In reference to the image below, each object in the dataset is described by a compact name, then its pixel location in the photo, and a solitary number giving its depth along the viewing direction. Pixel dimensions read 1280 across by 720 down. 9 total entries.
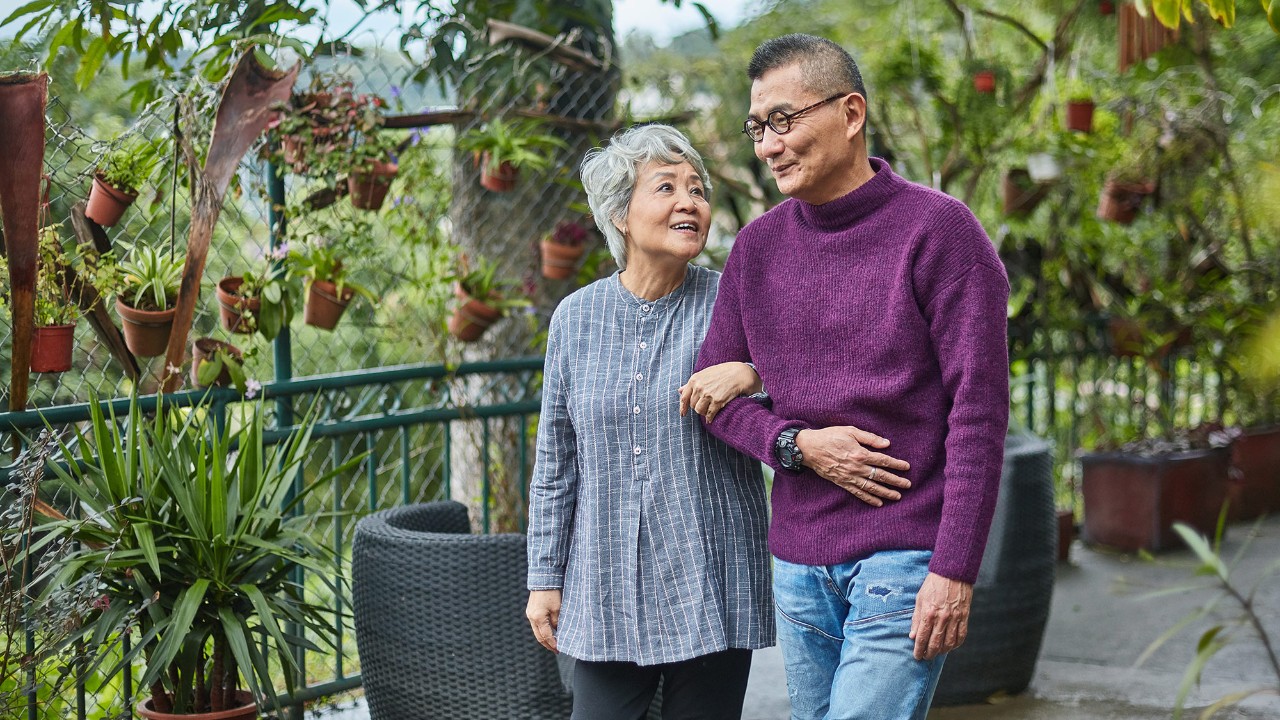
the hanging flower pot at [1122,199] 5.82
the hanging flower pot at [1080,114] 5.61
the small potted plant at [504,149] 4.16
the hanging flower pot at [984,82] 5.68
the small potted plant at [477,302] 4.16
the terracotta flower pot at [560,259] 4.57
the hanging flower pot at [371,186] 3.84
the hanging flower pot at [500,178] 4.33
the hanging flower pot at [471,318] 4.16
